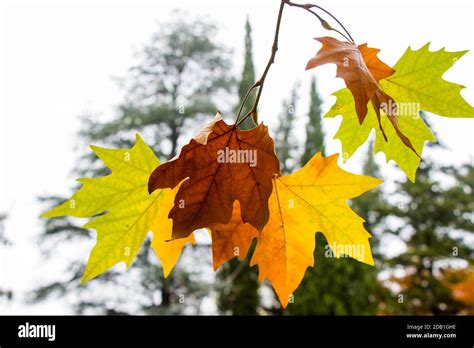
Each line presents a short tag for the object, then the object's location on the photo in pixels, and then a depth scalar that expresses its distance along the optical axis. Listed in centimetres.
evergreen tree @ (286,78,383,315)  689
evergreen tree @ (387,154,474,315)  778
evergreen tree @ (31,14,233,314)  833
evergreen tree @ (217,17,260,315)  741
